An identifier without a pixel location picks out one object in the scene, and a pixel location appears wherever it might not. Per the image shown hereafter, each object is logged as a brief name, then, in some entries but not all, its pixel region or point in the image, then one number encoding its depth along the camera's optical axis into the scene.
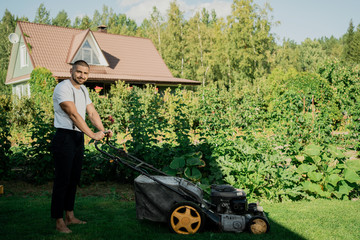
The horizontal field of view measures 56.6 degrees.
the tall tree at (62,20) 57.47
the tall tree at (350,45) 67.25
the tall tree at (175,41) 35.09
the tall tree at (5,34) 49.13
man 3.62
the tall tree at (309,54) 62.51
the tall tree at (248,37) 25.42
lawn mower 3.78
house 20.27
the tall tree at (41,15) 54.72
